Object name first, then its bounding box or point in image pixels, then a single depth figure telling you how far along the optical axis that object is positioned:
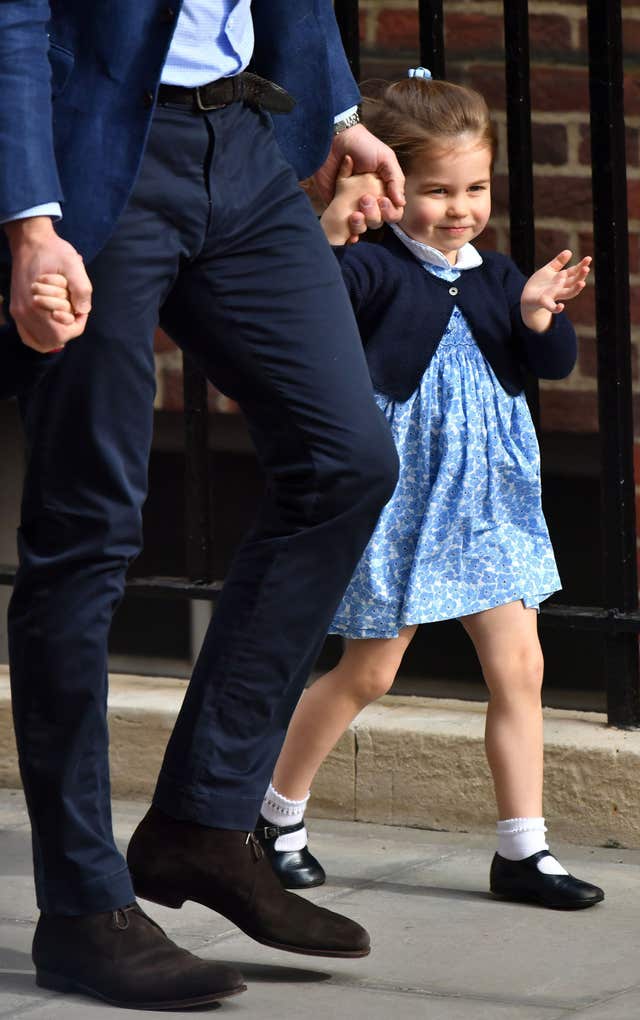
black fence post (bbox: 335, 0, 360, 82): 7.30
